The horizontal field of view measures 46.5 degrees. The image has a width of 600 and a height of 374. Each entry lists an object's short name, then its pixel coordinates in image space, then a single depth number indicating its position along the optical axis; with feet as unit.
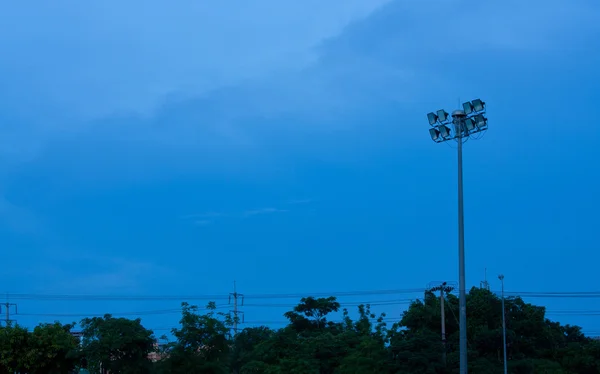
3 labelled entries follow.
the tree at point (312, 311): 203.62
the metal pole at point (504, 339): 137.28
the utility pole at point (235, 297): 220.02
